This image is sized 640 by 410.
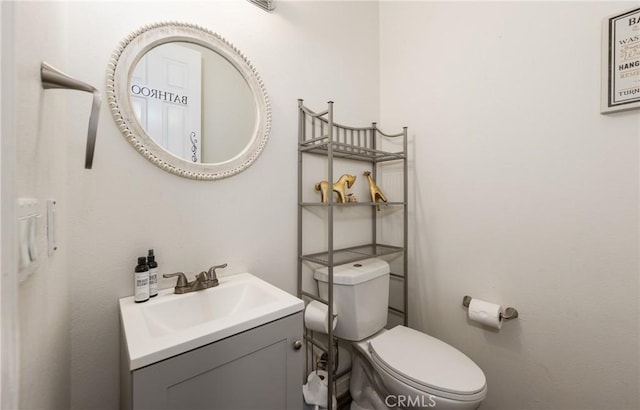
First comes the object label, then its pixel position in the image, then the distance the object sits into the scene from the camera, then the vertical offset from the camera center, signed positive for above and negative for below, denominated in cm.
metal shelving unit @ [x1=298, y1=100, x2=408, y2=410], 118 +16
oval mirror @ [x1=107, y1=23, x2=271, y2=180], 87 +39
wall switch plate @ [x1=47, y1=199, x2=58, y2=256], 57 -6
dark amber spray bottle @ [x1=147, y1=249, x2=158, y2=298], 87 -25
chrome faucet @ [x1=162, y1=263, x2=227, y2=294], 91 -30
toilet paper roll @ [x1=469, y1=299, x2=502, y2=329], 118 -53
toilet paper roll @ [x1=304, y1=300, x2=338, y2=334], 118 -55
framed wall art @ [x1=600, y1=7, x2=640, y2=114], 93 +53
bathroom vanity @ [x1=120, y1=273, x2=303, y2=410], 58 -40
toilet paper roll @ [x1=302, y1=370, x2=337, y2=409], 117 -90
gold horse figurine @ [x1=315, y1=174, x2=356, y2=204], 132 +7
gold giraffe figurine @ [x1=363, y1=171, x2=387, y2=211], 152 +6
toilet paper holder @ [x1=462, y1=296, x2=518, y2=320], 118 -52
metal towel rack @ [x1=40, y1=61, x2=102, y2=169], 52 +25
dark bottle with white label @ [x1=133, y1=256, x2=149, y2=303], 83 -27
